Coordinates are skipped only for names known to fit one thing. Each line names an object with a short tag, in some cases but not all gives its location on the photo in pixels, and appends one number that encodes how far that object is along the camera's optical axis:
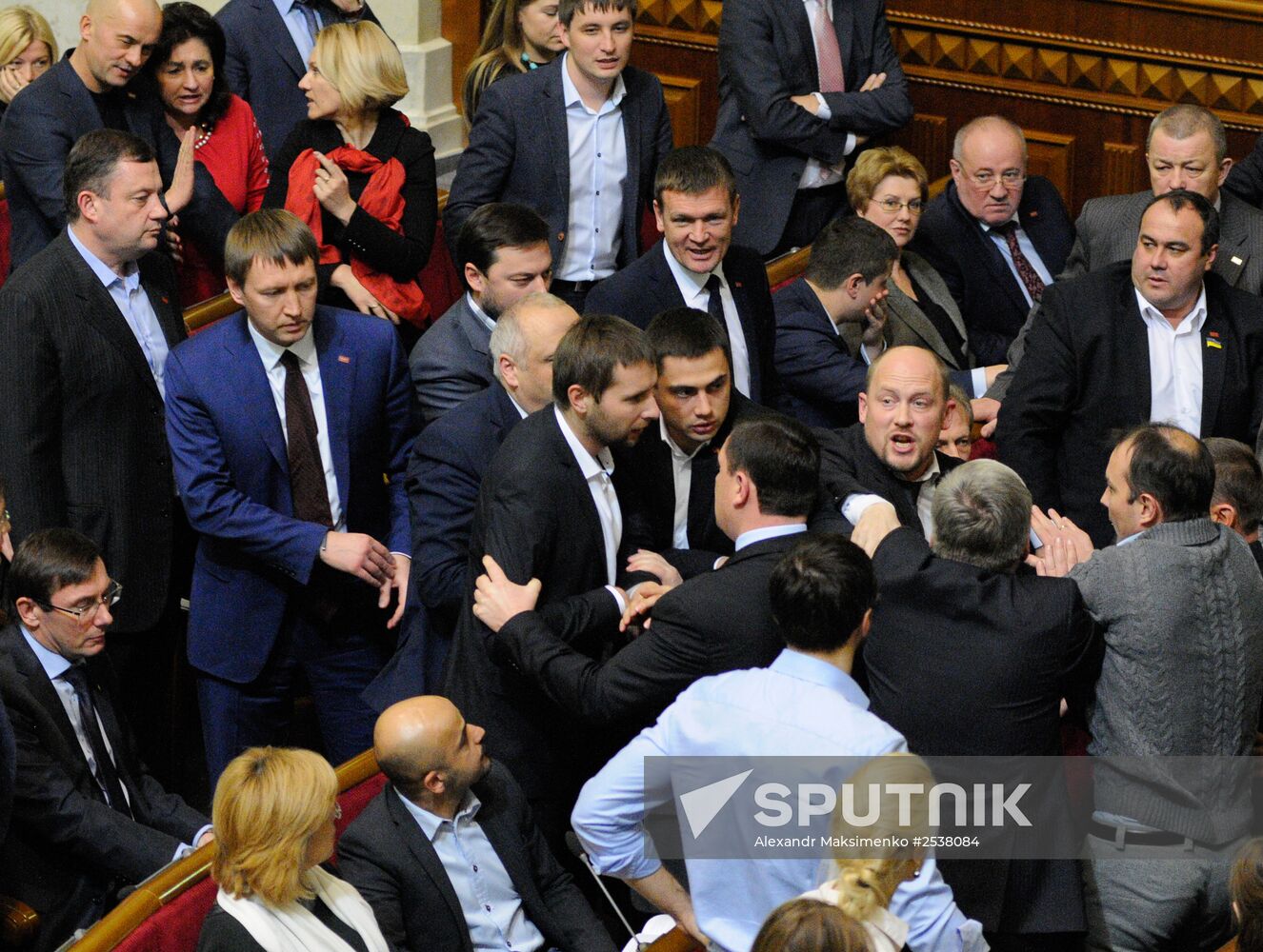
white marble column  13.16
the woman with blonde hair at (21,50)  9.89
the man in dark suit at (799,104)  10.40
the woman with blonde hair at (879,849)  4.61
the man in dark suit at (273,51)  10.16
